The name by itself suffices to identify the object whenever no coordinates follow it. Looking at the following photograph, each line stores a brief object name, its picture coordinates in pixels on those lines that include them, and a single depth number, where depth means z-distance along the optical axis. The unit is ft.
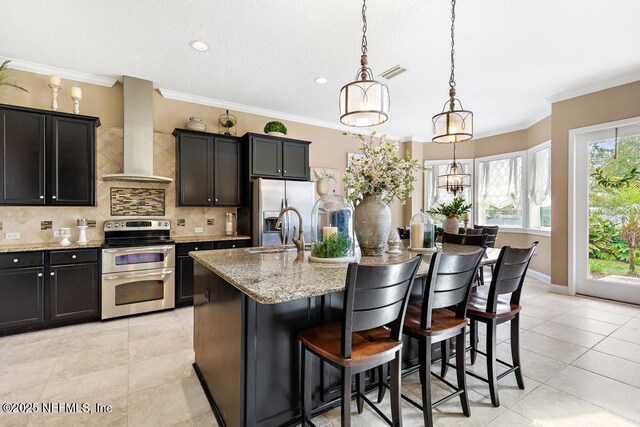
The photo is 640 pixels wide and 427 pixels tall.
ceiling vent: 11.88
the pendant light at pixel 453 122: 8.46
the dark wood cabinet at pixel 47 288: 9.89
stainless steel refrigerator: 13.98
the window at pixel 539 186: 17.61
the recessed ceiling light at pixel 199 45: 10.06
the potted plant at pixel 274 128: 15.29
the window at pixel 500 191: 20.02
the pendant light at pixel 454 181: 17.64
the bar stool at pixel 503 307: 6.05
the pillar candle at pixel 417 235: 8.18
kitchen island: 4.73
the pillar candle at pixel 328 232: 6.42
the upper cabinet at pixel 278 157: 14.70
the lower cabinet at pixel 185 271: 12.69
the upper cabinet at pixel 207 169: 13.67
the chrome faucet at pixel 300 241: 7.47
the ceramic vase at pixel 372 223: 7.14
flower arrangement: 7.09
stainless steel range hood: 12.59
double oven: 11.31
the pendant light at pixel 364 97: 6.51
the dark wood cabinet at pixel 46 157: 10.38
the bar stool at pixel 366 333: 4.22
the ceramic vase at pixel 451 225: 14.21
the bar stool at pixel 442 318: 5.26
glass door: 12.94
